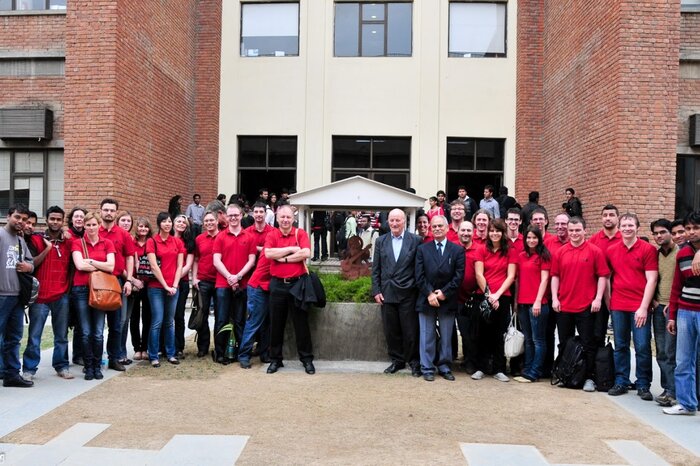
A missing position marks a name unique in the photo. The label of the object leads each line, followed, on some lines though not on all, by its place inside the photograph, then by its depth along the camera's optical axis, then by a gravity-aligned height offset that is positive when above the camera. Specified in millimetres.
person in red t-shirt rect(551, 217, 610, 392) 6910 -627
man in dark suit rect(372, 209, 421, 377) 7473 -752
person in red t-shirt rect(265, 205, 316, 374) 7504 -660
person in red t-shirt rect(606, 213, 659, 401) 6504 -737
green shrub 8203 -854
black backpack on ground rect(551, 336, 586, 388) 6957 -1546
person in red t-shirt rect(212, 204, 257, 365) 7922 -520
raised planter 8055 -1413
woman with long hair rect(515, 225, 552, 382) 7219 -796
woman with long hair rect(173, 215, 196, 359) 8102 -637
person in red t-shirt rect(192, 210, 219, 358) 8133 -588
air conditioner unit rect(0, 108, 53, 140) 13922 +2293
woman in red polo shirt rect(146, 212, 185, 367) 7680 -754
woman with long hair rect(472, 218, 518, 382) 7363 -669
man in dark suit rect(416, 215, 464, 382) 7262 -743
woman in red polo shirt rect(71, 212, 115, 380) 6945 -726
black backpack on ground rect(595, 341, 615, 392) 6926 -1570
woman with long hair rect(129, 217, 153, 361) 7660 -901
